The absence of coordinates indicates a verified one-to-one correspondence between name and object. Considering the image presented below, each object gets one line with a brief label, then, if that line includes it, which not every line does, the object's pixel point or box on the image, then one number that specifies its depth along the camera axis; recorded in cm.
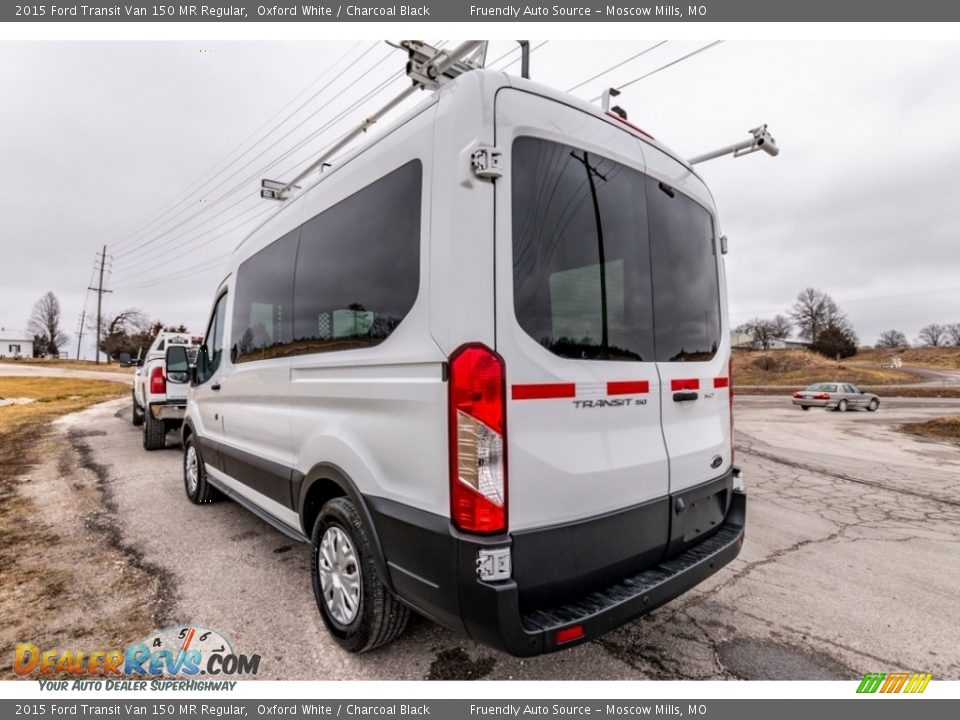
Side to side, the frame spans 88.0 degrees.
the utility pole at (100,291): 5822
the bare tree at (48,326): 8012
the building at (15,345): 9306
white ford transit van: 197
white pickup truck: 859
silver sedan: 2188
